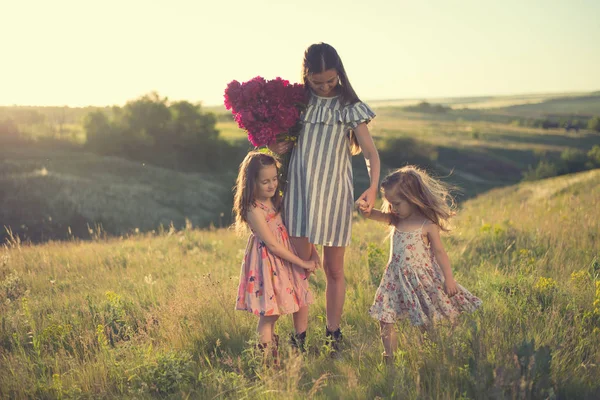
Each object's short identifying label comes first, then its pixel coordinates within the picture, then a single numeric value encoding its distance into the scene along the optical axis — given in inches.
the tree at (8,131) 1768.0
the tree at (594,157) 1948.8
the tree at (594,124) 3057.8
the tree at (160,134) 2021.4
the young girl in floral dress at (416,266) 140.3
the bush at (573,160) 1939.0
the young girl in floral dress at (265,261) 142.3
